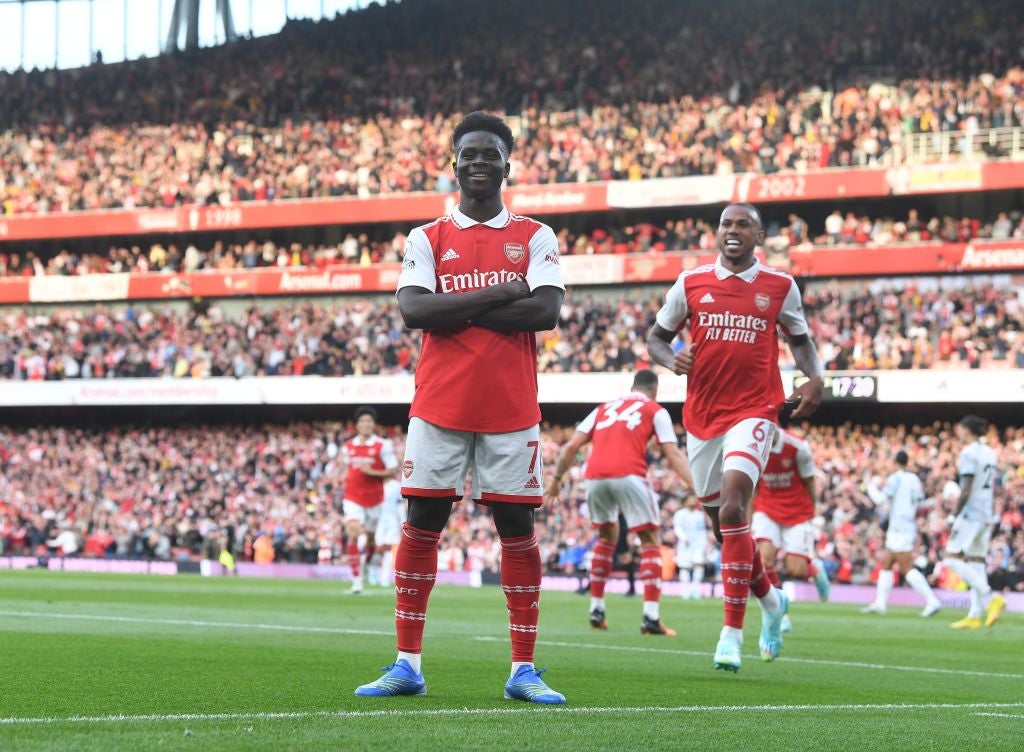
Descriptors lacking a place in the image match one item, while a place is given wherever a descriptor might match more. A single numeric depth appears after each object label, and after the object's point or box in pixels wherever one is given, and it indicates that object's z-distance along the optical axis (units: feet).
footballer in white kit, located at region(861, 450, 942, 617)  73.05
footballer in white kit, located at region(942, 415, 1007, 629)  56.90
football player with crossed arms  22.66
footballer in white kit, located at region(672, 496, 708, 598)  97.66
